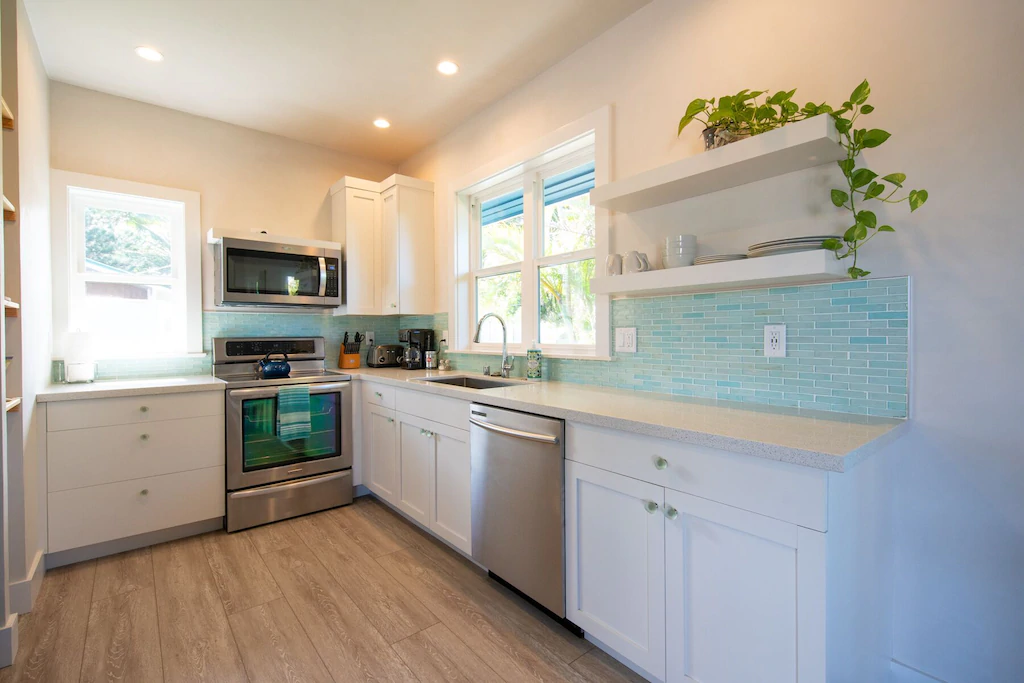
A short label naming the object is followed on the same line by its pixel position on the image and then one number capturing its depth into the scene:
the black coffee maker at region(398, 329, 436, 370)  3.46
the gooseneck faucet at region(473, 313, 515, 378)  2.73
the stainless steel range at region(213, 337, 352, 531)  2.72
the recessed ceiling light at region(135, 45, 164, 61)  2.41
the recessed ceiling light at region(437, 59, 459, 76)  2.55
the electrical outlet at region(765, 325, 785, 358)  1.66
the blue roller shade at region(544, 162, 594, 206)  2.51
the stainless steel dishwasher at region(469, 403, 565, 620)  1.73
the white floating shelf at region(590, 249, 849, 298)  1.40
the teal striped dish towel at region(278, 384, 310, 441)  2.84
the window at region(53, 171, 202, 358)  2.79
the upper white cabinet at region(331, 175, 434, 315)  3.45
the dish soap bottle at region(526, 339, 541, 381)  2.61
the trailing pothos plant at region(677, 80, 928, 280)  1.35
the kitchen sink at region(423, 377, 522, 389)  2.79
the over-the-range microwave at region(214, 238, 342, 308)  2.98
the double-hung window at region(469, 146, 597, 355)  2.53
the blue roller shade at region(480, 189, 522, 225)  2.98
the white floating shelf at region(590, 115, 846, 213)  1.38
